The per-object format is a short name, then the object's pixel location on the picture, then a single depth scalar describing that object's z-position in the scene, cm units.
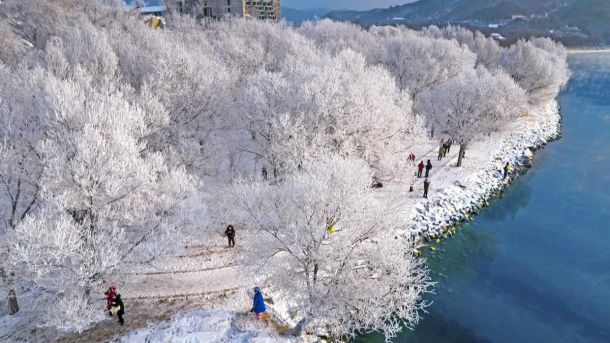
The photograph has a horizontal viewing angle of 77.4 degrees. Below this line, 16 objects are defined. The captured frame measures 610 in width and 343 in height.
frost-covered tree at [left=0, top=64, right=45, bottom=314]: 1598
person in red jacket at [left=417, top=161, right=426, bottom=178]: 3406
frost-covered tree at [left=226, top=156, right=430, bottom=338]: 1672
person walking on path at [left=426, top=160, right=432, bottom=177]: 3397
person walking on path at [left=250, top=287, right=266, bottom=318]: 1803
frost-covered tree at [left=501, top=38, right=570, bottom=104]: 5609
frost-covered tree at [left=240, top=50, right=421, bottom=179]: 2611
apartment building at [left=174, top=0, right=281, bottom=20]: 11069
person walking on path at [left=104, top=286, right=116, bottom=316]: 1709
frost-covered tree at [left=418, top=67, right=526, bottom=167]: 3672
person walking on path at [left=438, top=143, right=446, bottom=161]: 3917
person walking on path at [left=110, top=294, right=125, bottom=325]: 1714
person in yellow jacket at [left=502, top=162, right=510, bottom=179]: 3891
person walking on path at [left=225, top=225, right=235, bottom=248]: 2350
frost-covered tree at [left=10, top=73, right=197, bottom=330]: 1482
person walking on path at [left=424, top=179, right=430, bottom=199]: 3120
